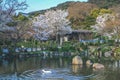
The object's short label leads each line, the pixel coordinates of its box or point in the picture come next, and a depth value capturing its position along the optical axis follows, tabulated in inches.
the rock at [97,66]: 497.5
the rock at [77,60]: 566.6
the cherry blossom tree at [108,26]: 923.0
